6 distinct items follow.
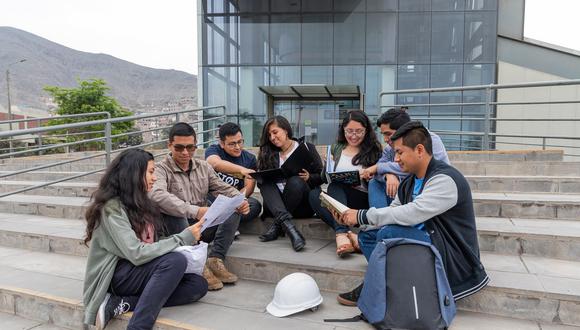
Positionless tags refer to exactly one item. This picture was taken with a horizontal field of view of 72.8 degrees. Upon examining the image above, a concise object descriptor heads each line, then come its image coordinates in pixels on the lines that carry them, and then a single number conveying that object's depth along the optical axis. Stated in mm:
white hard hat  2521
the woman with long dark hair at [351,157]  3391
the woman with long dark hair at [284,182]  3596
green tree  20781
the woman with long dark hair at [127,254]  2385
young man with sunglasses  3000
